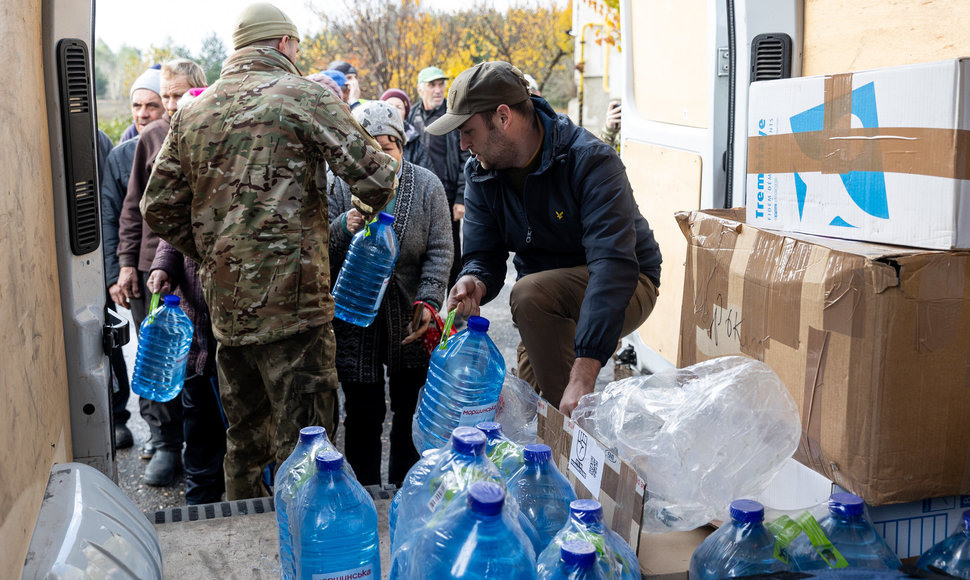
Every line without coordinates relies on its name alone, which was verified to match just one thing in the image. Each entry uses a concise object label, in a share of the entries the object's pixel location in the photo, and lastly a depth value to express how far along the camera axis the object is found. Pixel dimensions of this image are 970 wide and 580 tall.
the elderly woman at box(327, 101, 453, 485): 3.73
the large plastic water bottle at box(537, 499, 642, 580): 1.63
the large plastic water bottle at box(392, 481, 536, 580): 1.47
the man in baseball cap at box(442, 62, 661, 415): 2.76
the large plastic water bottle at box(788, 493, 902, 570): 1.75
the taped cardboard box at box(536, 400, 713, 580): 1.82
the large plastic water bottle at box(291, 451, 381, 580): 1.93
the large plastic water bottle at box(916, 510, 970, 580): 1.67
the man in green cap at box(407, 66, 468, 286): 6.33
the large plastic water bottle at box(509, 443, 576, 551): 1.95
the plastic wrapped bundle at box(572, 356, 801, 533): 2.06
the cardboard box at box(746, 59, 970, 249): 1.77
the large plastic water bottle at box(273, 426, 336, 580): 2.07
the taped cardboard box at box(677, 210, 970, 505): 1.81
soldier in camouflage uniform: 2.99
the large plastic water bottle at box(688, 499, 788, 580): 1.73
